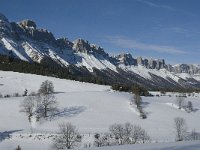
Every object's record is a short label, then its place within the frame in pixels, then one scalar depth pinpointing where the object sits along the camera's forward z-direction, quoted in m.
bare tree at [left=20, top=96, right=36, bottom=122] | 130.39
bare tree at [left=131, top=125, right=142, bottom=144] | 101.56
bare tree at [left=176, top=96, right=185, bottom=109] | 175.26
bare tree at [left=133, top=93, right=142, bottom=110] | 157.93
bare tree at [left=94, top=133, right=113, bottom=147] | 100.31
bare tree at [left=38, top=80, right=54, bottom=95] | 158.12
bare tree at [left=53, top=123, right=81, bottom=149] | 94.19
